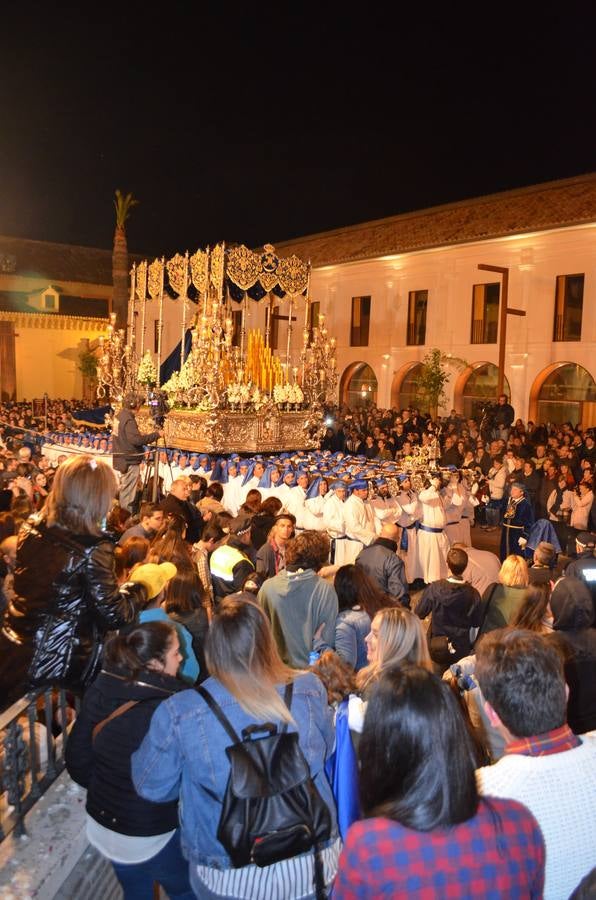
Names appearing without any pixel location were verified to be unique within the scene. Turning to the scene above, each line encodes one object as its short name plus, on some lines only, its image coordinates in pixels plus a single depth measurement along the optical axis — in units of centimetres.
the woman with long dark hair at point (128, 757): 244
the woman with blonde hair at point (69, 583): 298
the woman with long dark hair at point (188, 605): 408
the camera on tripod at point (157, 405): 1375
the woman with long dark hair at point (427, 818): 160
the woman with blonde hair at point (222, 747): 215
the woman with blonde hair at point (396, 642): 315
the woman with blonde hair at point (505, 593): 473
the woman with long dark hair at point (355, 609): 423
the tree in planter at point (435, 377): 2202
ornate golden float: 1404
